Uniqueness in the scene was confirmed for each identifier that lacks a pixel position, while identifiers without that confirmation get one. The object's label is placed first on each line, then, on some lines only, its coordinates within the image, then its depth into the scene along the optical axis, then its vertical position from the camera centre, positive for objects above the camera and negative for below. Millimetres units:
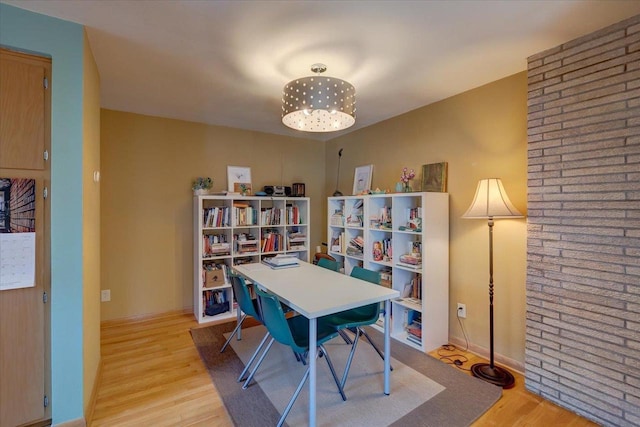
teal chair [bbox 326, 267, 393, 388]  2078 -819
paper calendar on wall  1551 -117
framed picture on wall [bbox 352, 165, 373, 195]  3785 +467
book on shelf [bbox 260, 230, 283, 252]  3785 -394
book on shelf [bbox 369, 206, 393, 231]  3109 -75
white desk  1646 -555
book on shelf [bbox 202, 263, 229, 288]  3354 -752
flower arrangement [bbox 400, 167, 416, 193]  3105 +389
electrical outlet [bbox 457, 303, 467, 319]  2713 -939
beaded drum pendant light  1793 +744
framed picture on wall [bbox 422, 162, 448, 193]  2873 +368
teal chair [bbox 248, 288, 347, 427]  1736 -812
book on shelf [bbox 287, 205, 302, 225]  3979 -36
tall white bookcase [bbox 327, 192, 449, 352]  2672 -423
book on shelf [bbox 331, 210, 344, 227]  3652 -84
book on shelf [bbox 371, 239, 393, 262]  3150 -424
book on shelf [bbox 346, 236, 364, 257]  3412 -419
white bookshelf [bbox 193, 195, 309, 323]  3354 -311
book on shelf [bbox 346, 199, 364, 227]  3491 -31
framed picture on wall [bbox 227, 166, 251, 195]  3828 +453
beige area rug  1799 -1289
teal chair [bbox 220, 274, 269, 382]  2224 -723
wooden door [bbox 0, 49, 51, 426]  1561 -49
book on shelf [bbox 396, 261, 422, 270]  2750 -523
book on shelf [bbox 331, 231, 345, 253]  3673 -388
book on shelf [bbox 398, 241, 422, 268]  2787 -447
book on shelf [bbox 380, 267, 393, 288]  3088 -727
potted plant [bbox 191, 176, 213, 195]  3410 +323
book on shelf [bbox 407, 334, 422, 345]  2718 -1236
